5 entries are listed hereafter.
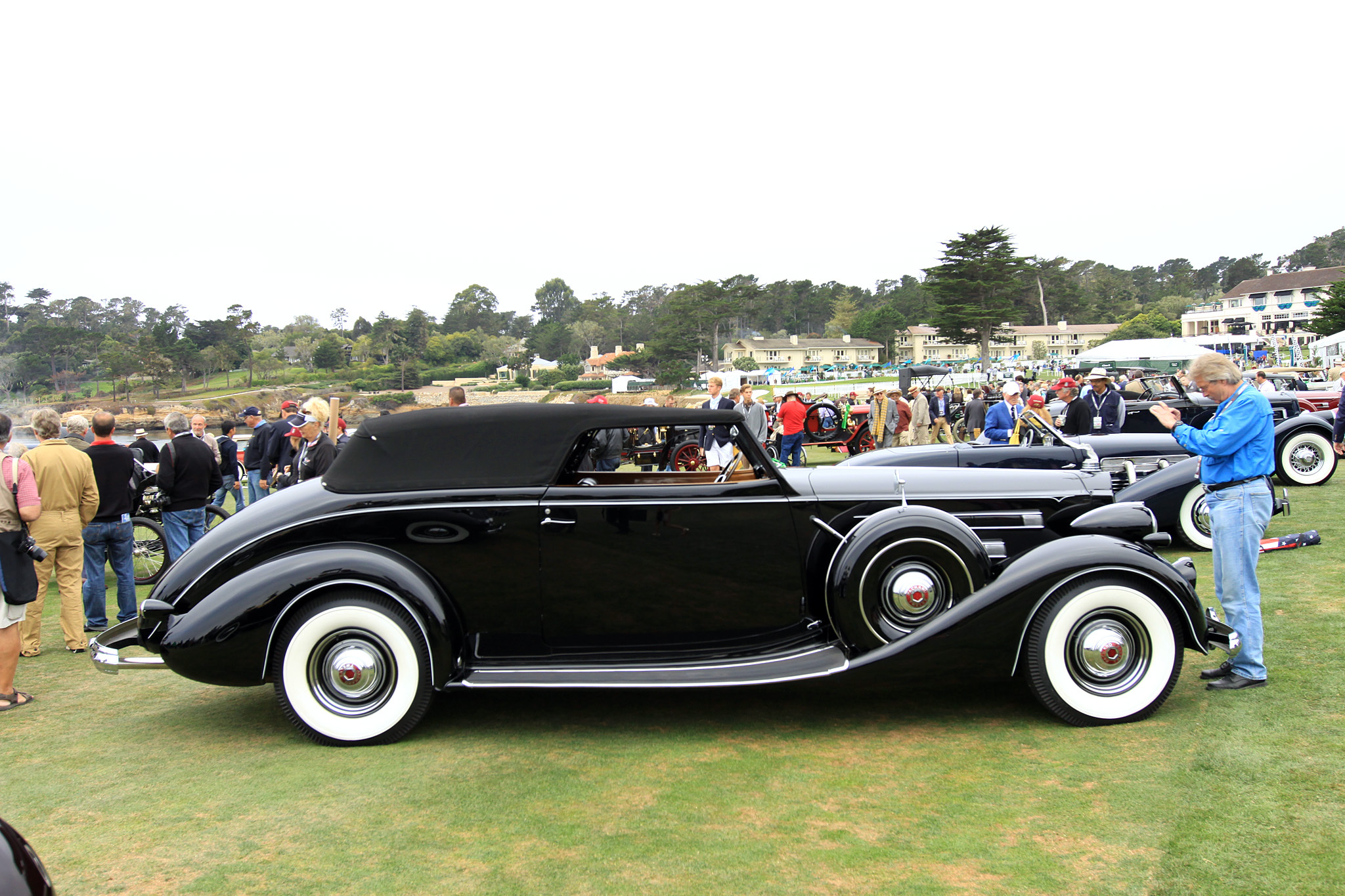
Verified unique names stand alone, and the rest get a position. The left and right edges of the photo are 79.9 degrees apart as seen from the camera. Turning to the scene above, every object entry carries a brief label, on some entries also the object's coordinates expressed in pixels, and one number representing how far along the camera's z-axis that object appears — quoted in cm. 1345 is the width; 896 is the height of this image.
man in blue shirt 410
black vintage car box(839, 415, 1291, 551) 753
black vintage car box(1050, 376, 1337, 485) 1045
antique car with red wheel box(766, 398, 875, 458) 1739
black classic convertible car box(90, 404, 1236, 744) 391
